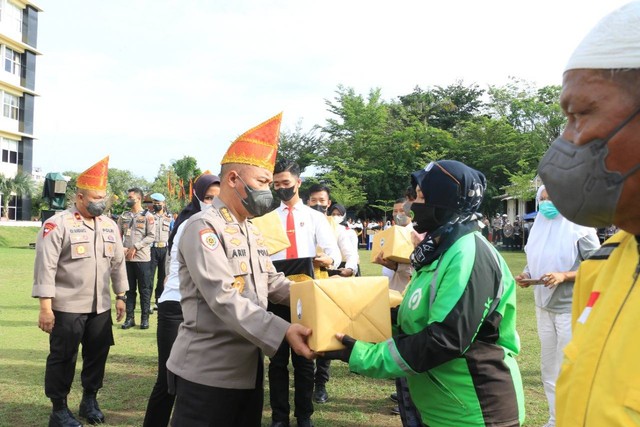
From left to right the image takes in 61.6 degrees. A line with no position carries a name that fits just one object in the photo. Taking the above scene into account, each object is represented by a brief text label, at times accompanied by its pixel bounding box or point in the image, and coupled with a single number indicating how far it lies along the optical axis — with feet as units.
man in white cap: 3.75
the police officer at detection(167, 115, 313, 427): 8.77
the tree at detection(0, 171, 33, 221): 111.96
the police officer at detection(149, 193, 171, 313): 32.07
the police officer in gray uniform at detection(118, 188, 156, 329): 29.86
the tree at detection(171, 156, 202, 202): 221.25
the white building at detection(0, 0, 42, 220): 129.39
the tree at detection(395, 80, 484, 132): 141.59
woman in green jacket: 7.35
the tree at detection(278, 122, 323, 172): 139.85
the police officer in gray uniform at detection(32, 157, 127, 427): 15.56
